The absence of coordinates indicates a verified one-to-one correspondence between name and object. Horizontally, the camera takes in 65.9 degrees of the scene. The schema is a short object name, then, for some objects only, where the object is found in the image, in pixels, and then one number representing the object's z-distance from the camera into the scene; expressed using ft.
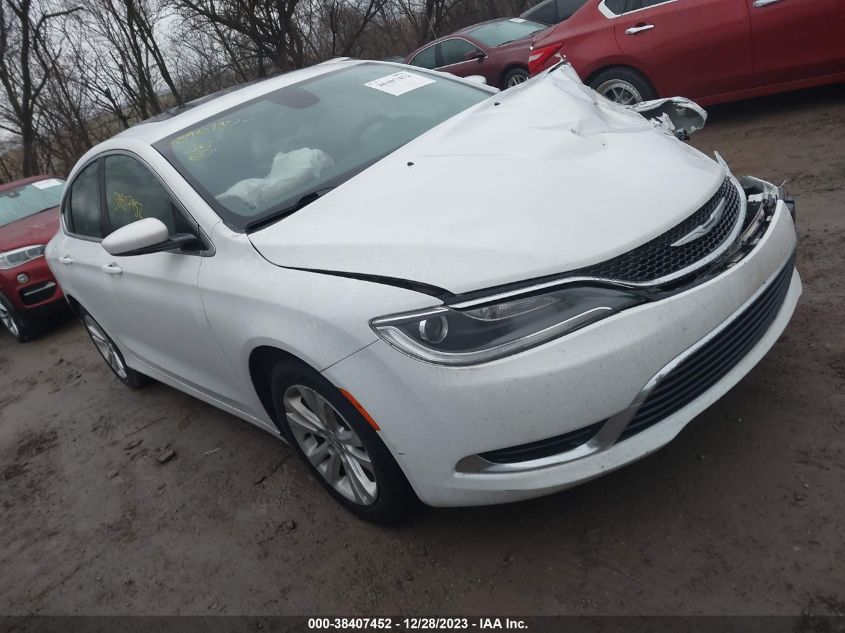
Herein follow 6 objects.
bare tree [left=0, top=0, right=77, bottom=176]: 54.85
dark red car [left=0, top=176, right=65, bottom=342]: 20.18
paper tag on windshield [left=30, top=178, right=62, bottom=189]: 25.60
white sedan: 6.04
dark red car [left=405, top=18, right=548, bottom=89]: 30.48
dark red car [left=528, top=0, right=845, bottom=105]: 17.02
